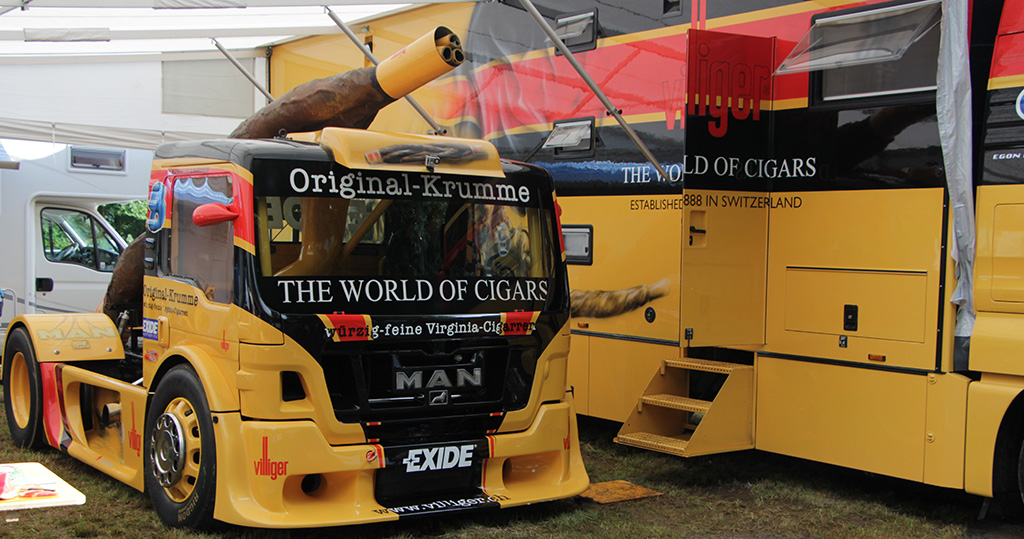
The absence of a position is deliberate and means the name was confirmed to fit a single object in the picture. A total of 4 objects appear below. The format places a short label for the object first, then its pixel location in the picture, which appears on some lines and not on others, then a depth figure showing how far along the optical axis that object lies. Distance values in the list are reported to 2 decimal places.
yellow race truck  4.82
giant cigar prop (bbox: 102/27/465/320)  5.18
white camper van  10.00
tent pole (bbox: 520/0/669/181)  6.59
